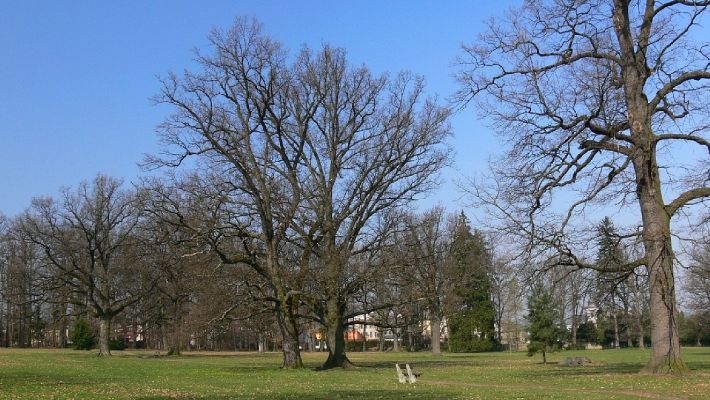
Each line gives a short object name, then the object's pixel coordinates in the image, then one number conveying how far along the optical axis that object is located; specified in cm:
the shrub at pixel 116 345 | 8108
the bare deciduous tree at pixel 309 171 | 3500
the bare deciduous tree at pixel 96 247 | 5734
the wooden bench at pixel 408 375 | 2346
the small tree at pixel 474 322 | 7345
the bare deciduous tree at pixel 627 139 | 2098
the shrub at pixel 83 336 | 7838
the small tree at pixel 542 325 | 4641
